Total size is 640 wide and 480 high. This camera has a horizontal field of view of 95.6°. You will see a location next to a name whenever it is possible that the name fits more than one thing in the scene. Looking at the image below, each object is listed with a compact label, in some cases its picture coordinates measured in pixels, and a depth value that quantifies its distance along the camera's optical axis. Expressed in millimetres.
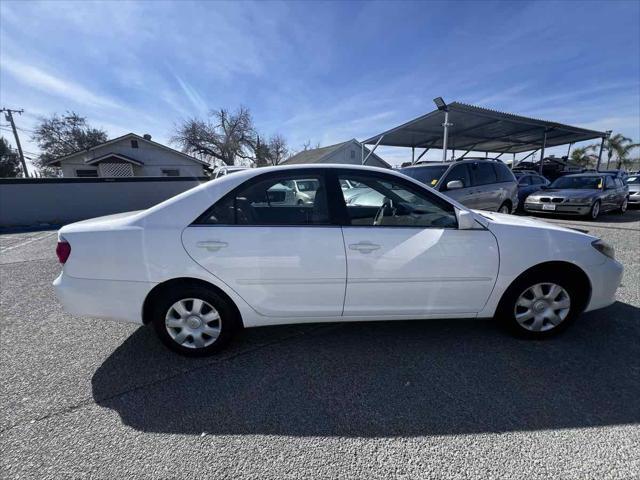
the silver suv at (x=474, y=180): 6328
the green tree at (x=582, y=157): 38406
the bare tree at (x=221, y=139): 37719
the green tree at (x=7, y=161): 32469
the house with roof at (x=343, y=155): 25866
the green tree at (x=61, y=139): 34969
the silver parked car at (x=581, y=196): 8844
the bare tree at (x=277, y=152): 44562
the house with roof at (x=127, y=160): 19641
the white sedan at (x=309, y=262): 2213
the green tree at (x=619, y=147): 35438
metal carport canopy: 12688
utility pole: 27338
